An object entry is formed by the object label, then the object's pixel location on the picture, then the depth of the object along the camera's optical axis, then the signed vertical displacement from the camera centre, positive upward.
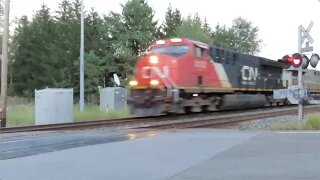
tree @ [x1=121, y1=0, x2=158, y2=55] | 64.06 +7.80
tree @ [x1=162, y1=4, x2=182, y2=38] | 83.06 +11.06
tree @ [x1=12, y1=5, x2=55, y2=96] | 76.44 +5.00
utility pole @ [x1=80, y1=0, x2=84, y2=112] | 28.53 +0.35
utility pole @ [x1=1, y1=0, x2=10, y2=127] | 22.30 +0.92
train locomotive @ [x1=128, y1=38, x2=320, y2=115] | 23.42 +0.38
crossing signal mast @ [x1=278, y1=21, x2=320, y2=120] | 17.31 +0.97
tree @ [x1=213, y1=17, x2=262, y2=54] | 118.44 +11.89
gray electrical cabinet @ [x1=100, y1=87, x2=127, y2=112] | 31.30 -0.64
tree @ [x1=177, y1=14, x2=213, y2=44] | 68.86 +7.62
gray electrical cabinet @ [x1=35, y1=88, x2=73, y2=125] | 23.06 -0.82
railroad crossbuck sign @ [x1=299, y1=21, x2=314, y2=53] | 17.38 +1.67
